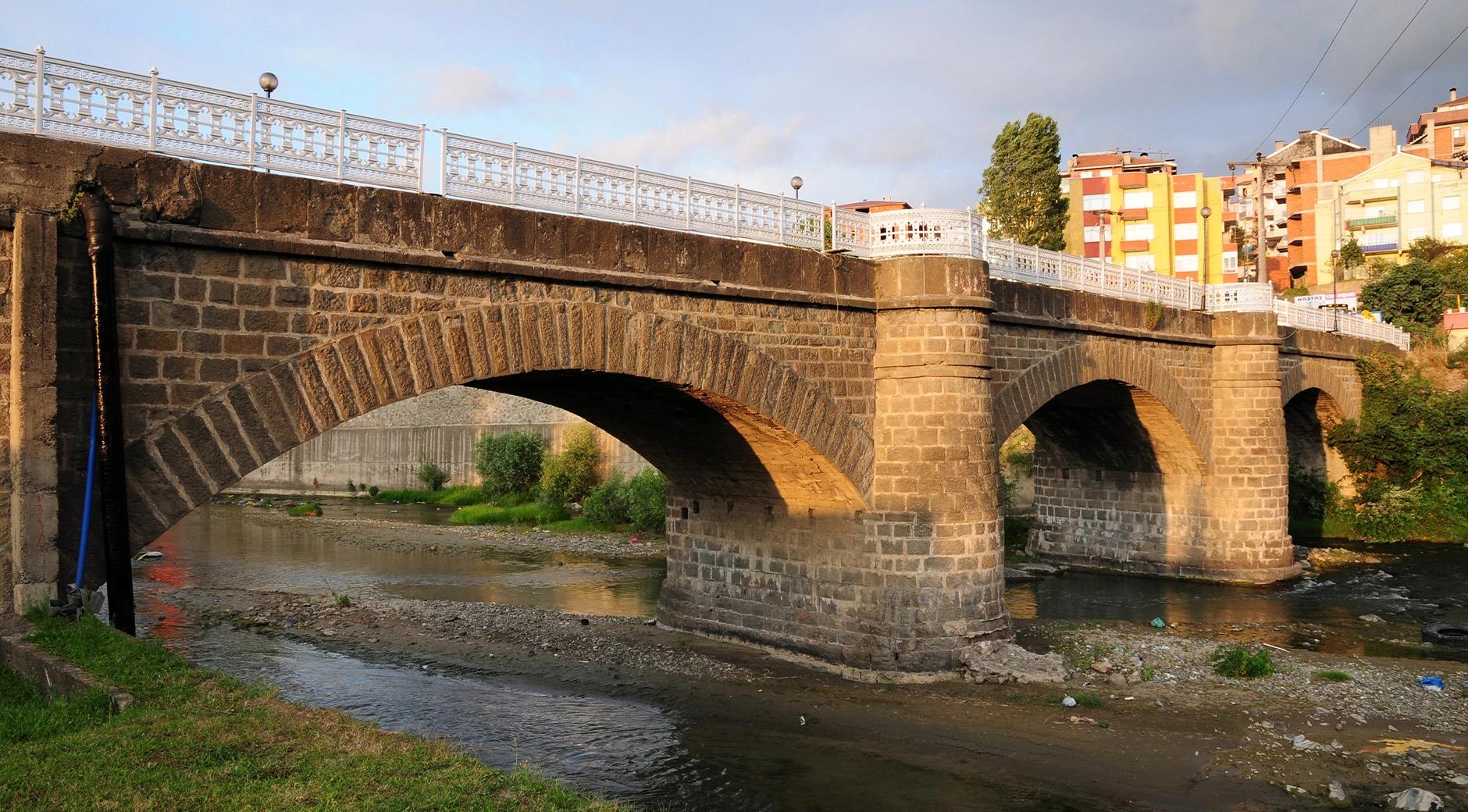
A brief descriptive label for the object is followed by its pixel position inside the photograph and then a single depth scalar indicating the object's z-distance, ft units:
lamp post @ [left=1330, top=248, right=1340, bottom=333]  81.56
